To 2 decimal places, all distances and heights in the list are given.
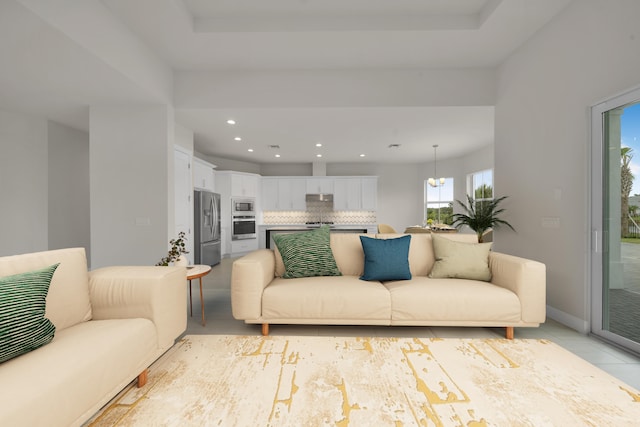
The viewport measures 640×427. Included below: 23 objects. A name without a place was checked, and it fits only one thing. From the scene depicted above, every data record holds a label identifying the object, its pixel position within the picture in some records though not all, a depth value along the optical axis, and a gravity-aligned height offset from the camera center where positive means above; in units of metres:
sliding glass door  2.19 -0.09
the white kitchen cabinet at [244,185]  7.03 +0.70
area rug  1.42 -1.02
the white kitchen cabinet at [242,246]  7.00 -0.86
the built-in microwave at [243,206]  7.03 +0.15
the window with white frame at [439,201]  7.80 +0.26
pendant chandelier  6.45 +1.24
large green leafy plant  3.48 -0.09
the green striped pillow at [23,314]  1.18 -0.44
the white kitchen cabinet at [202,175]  5.26 +0.72
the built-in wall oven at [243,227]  7.04 -0.39
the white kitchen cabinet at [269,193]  7.99 +0.52
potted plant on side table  2.57 -0.42
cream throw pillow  2.62 -0.47
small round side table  2.53 -0.56
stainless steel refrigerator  5.11 -0.30
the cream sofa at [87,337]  1.03 -0.61
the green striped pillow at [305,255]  2.71 -0.42
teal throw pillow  2.61 -0.44
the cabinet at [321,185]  7.96 +0.73
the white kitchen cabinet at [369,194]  7.91 +0.47
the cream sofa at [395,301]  2.28 -0.73
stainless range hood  7.95 +0.38
